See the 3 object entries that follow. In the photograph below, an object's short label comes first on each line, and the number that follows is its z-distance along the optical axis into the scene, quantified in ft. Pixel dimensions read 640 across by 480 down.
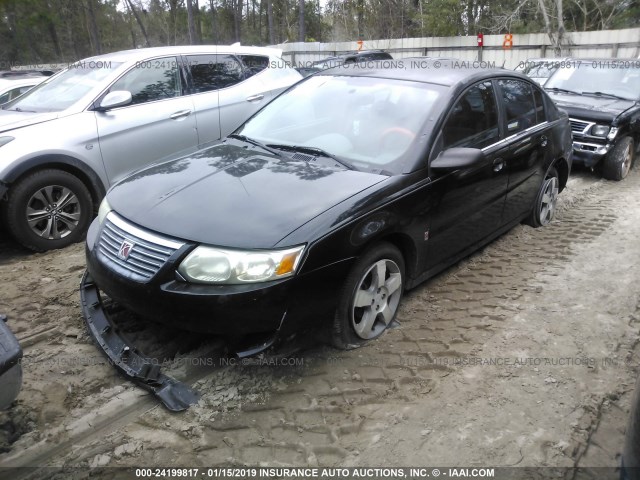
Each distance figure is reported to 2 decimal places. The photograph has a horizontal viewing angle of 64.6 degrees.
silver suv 14.52
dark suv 23.38
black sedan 8.57
